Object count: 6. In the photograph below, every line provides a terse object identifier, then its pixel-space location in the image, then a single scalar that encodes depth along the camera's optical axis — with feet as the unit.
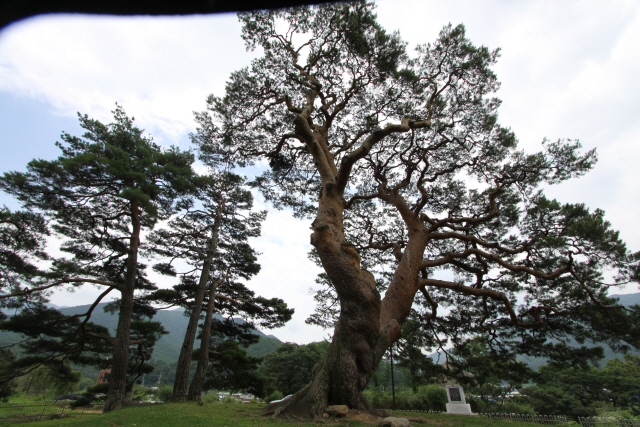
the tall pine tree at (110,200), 25.08
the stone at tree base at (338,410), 13.37
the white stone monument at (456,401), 42.47
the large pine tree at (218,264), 34.24
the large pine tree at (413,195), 16.69
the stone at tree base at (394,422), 12.29
